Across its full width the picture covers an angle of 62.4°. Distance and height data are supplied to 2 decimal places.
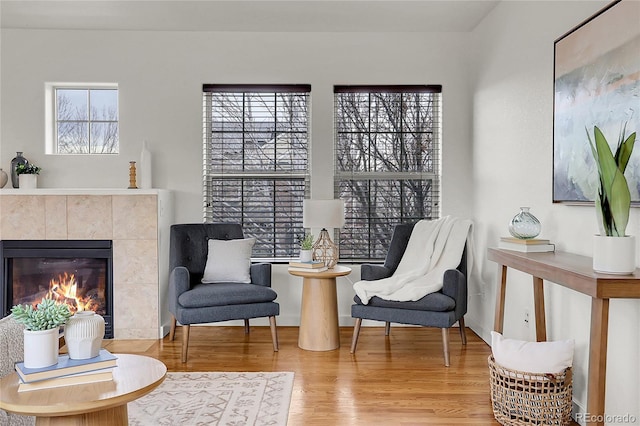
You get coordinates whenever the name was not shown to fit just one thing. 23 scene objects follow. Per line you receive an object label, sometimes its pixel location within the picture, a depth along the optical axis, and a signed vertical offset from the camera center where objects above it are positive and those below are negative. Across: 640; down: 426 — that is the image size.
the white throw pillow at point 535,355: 2.52 -0.75
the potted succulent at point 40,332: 1.80 -0.46
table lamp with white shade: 4.10 -0.13
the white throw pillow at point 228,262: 4.19 -0.50
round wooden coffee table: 1.62 -0.64
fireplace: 4.28 -0.62
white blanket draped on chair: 3.81 -0.47
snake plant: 2.02 +0.07
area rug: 2.68 -1.11
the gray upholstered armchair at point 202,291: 3.72 -0.66
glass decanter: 3.05 -0.14
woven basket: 2.49 -0.93
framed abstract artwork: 2.29 +0.53
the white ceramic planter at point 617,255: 2.04 -0.20
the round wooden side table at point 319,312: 3.96 -0.85
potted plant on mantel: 4.45 +0.19
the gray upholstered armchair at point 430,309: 3.64 -0.76
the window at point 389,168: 4.76 +0.30
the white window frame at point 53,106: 4.66 +0.82
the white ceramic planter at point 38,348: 1.79 -0.51
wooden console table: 1.97 -0.34
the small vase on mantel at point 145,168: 4.52 +0.27
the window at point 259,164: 4.74 +0.33
